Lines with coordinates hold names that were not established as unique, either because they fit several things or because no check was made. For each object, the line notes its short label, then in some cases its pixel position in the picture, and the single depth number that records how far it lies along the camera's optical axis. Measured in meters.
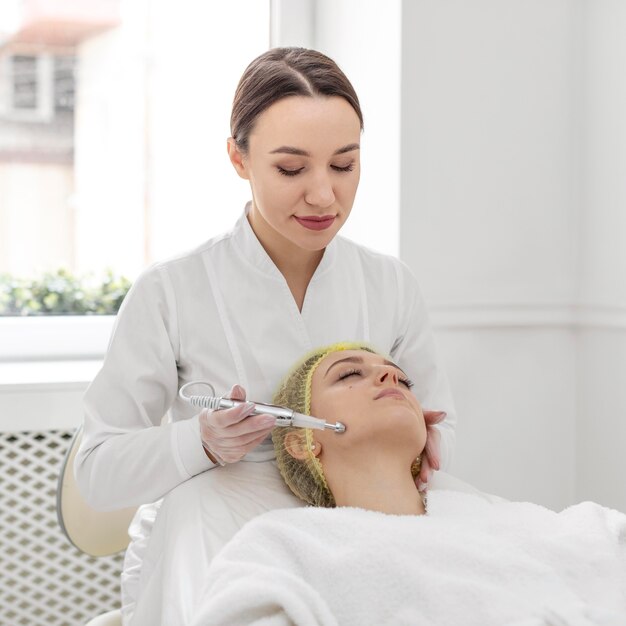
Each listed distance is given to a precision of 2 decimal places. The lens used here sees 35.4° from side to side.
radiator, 2.30
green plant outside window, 2.59
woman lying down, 1.20
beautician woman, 1.46
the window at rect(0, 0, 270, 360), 2.57
